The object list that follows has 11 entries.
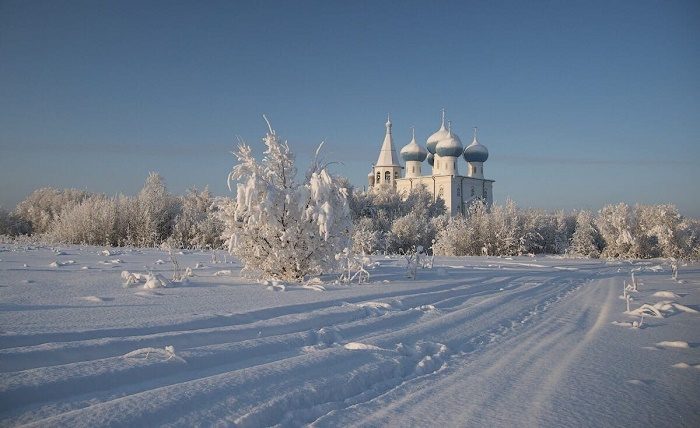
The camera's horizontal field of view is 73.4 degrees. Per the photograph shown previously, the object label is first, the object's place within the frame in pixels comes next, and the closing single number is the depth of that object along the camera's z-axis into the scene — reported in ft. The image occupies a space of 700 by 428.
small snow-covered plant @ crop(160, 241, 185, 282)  22.34
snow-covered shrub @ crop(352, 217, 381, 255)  61.10
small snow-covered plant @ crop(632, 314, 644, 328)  17.18
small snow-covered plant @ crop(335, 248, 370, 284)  25.54
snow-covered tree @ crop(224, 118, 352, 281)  24.76
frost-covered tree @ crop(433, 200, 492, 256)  64.80
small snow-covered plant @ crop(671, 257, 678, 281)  33.22
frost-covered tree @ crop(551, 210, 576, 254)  77.51
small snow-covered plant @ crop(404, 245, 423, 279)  28.76
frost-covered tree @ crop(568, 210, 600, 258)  67.05
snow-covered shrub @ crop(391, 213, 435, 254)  76.07
